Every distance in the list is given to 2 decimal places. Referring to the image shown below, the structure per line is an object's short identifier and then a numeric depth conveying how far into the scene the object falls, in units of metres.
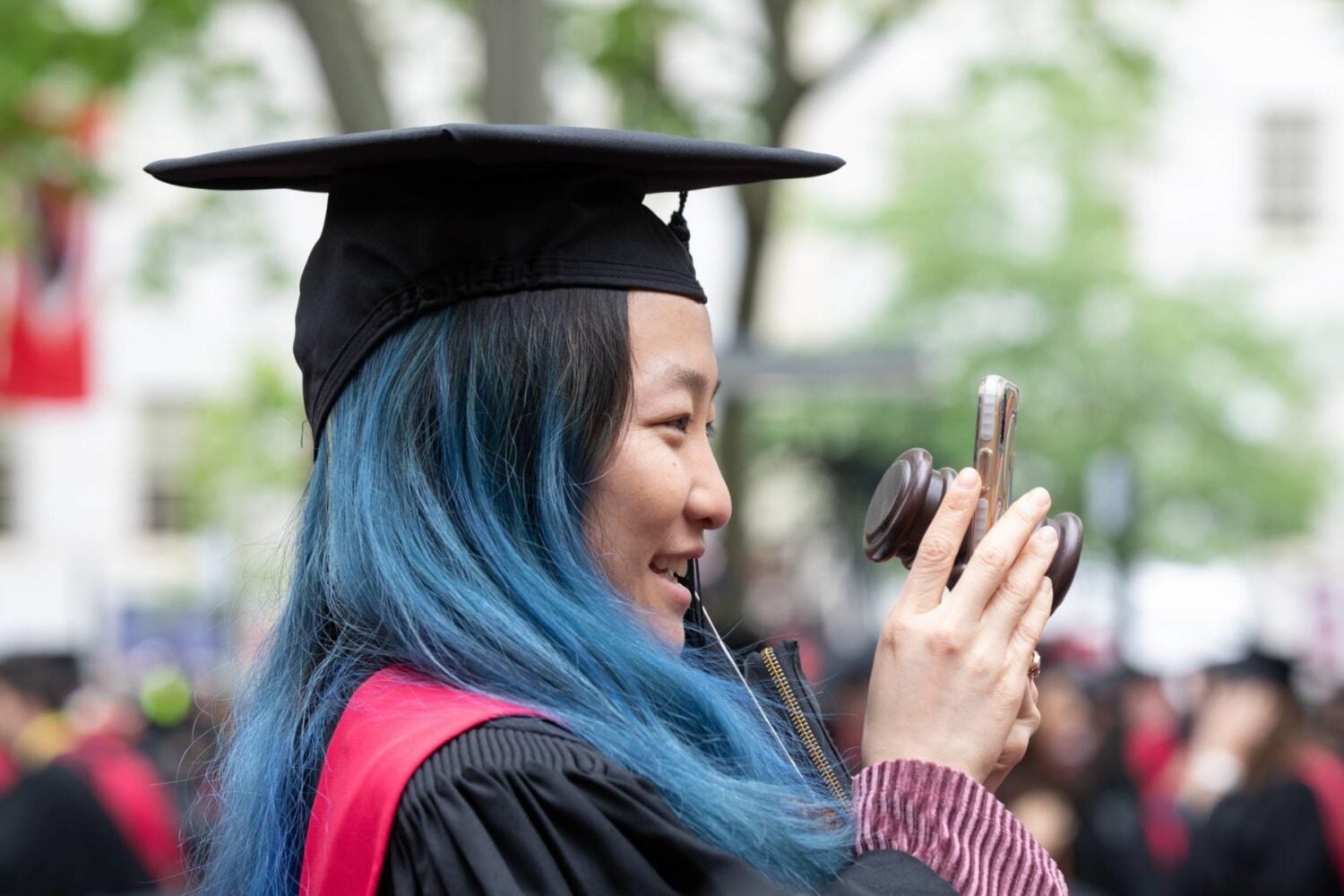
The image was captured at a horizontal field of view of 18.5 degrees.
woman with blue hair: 1.66
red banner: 11.84
